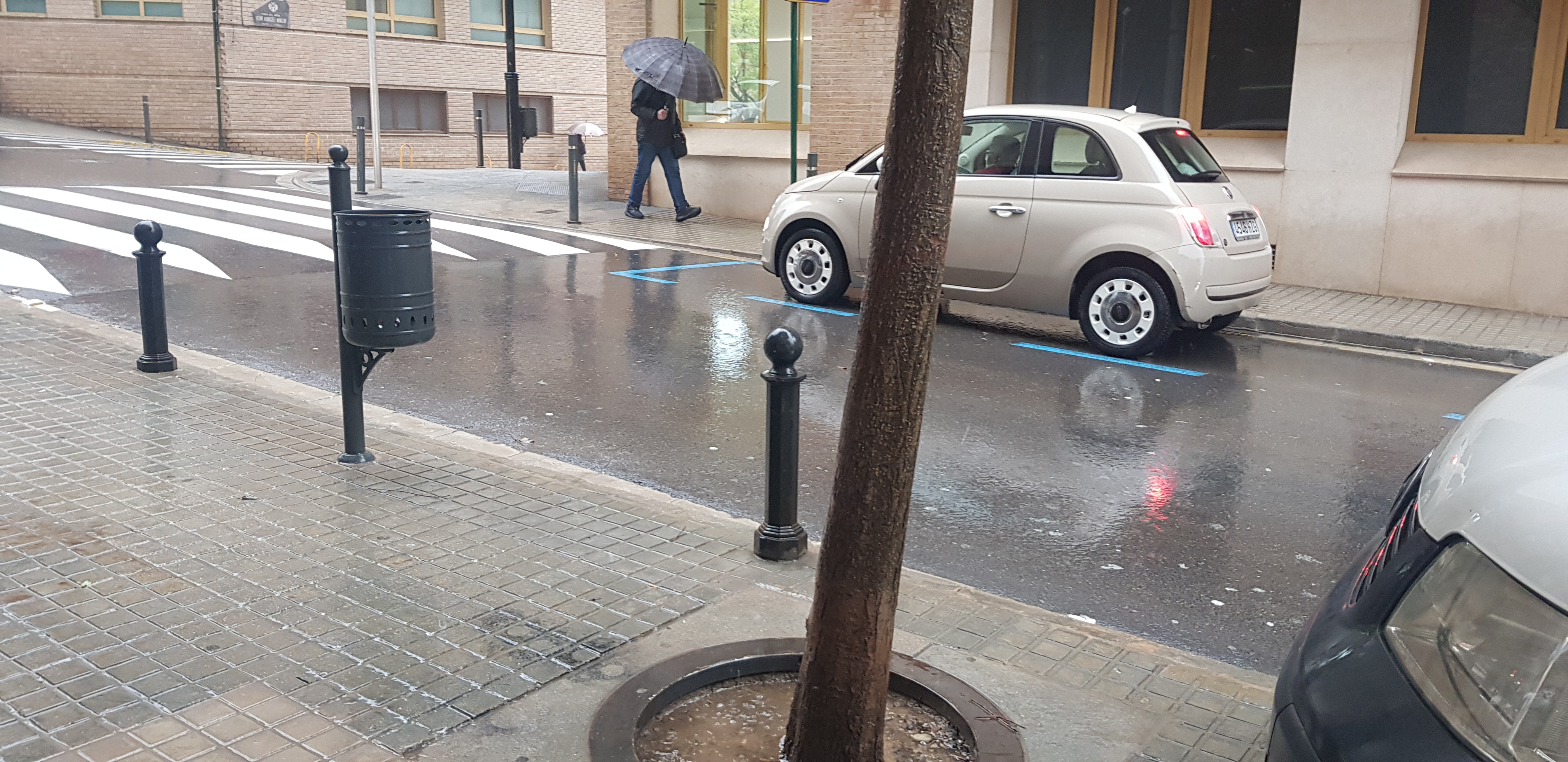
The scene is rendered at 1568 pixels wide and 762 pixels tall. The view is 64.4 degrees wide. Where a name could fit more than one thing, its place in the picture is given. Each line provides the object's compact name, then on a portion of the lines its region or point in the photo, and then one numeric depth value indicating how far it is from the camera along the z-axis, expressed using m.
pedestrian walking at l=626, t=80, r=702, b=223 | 16.59
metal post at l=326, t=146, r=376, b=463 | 5.76
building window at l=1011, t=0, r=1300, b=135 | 12.97
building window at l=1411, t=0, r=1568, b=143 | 11.49
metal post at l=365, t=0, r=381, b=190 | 17.97
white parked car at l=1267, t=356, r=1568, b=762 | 1.84
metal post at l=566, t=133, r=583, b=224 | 15.96
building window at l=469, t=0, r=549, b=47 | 34.41
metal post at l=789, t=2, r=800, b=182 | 15.10
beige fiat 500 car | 9.01
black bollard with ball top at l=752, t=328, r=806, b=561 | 4.74
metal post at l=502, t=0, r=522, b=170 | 26.08
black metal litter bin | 5.46
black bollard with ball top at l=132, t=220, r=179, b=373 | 7.27
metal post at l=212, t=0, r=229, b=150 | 29.52
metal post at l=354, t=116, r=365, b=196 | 18.38
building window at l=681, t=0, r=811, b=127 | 17.92
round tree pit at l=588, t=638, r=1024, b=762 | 3.34
